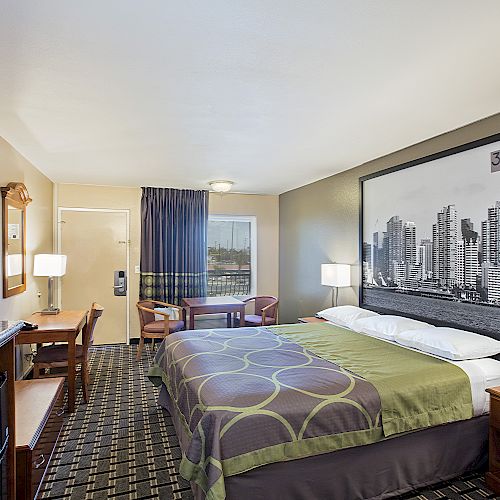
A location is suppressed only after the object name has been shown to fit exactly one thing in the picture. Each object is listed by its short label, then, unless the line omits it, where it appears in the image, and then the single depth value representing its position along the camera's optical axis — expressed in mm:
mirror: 3482
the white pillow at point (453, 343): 2652
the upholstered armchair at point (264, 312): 5539
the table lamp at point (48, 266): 4324
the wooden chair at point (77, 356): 3514
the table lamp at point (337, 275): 4469
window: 6527
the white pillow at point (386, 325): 3266
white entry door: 5695
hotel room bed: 1896
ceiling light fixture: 5277
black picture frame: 2934
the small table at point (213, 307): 5094
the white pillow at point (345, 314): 3879
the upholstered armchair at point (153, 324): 4984
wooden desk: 3391
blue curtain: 5910
